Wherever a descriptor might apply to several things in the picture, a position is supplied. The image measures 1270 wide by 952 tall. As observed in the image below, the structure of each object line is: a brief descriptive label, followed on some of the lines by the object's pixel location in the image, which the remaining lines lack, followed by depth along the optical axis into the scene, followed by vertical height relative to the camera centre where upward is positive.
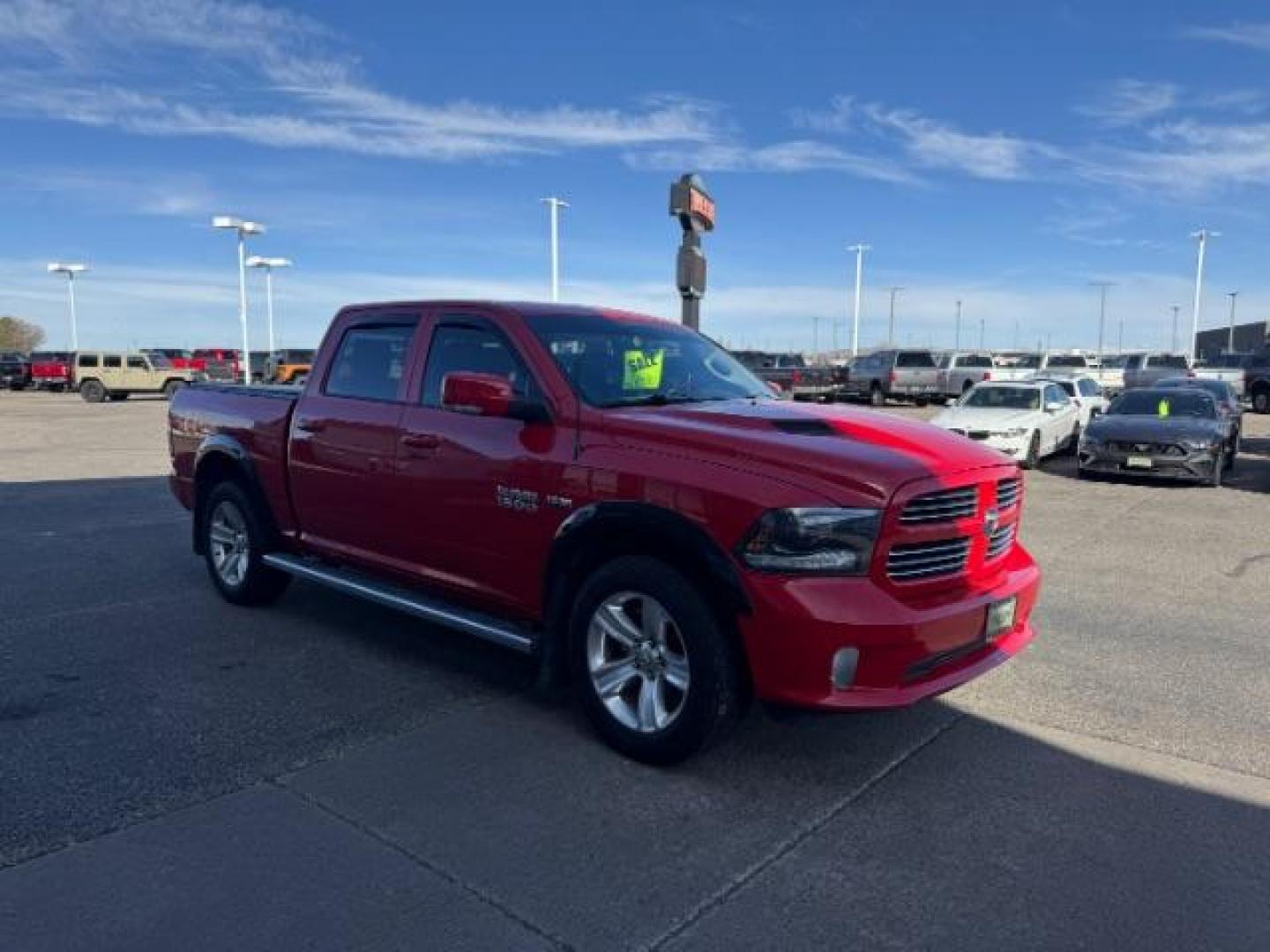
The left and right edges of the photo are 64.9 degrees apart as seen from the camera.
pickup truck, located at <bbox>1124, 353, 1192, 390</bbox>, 36.06 -0.57
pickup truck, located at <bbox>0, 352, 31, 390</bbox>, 46.78 -1.51
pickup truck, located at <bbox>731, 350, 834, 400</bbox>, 35.38 -1.11
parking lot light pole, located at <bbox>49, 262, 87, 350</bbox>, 55.30 +4.02
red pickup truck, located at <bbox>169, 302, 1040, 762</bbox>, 3.71 -0.72
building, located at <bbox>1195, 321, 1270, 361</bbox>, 81.06 +1.35
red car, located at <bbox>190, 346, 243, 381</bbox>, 41.92 -0.90
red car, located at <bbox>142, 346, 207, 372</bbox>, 42.10 -0.79
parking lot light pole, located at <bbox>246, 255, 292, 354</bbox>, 45.25 +3.68
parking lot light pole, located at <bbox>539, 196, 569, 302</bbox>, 42.12 +3.85
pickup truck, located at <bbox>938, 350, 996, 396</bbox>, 33.72 -0.71
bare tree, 100.81 +0.64
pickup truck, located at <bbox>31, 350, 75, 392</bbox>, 45.36 -1.40
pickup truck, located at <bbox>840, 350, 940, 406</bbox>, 34.53 -0.91
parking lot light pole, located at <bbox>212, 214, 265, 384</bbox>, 35.06 +4.05
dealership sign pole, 12.11 +1.26
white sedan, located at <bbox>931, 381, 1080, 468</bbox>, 16.19 -1.13
